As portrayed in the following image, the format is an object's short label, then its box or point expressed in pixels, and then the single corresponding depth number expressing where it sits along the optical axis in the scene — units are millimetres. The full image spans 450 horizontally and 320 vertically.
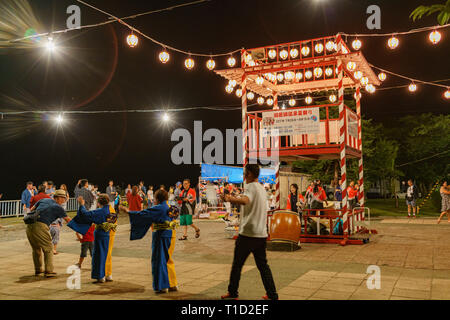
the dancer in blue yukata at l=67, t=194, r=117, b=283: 6363
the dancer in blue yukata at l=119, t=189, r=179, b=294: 5691
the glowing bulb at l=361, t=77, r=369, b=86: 13653
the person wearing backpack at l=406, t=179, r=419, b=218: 18766
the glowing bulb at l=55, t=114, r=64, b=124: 21784
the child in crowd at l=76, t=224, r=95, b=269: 7602
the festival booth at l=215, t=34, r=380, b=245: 10922
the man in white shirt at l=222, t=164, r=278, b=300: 5043
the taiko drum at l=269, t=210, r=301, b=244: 9734
